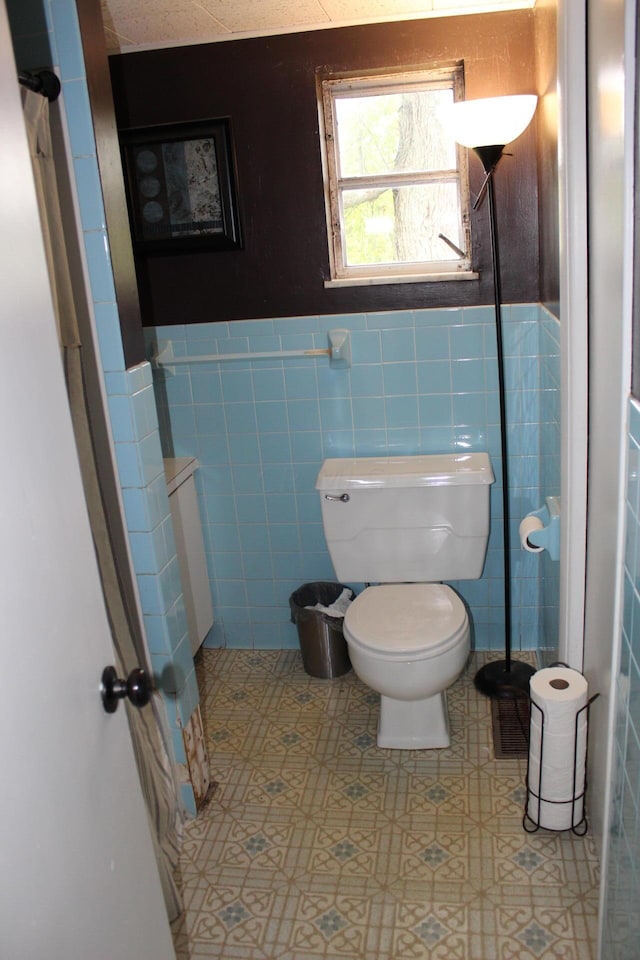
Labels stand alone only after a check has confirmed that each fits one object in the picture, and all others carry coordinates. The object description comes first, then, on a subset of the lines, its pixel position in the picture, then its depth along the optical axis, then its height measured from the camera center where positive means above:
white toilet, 2.47 -0.98
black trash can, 2.98 -1.34
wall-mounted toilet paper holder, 2.27 -0.78
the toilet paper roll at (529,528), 2.35 -0.79
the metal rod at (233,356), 2.85 -0.30
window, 2.71 +0.25
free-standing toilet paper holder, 2.07 -1.42
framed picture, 2.76 +0.29
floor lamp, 2.22 +0.32
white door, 0.95 -0.47
